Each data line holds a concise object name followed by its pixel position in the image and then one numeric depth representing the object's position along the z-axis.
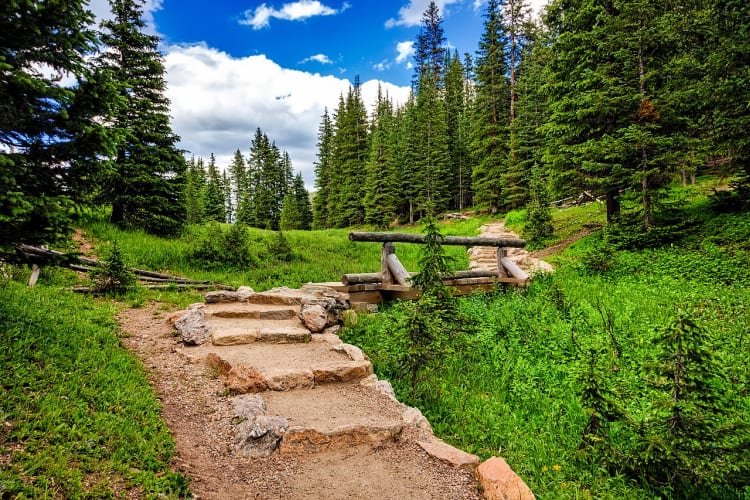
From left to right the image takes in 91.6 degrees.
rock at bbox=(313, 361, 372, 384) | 5.25
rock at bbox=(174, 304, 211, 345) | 6.25
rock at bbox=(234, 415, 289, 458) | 3.72
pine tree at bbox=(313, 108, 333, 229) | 48.25
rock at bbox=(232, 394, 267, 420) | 4.18
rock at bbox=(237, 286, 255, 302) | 8.36
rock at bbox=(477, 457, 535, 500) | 3.17
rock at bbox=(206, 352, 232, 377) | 5.28
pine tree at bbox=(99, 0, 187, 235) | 13.97
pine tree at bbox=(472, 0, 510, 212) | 31.36
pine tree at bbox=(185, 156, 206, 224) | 43.04
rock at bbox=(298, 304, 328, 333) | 7.13
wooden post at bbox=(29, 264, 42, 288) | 7.75
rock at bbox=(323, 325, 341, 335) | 7.20
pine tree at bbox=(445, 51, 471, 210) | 41.94
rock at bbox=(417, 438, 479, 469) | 3.62
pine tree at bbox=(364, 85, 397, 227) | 37.28
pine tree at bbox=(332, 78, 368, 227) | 42.59
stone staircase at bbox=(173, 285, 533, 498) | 3.89
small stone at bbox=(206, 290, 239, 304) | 8.20
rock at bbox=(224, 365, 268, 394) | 4.78
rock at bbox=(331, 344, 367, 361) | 5.84
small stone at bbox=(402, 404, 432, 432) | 4.28
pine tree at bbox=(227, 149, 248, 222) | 63.58
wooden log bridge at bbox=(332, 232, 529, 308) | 8.93
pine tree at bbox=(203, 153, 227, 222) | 47.41
